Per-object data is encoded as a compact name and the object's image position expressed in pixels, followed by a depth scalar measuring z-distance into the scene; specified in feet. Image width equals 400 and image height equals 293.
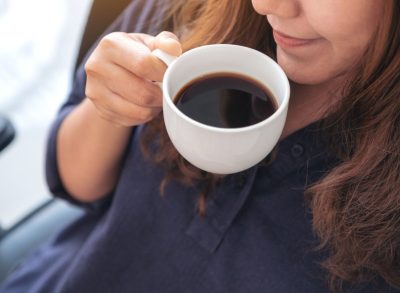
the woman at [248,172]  1.78
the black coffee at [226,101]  1.81
